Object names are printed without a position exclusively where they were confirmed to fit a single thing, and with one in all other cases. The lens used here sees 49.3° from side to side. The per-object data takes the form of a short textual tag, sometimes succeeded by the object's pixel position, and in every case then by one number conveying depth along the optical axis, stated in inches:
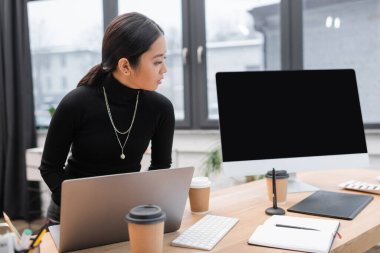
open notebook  39.7
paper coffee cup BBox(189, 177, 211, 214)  52.7
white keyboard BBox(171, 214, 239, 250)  41.4
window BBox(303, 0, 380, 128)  114.9
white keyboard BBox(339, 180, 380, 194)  62.4
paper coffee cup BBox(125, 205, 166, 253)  35.3
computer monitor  56.2
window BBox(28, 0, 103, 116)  152.4
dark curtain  144.9
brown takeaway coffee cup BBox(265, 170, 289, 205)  56.0
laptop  37.5
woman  55.7
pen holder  31.3
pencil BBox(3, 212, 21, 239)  33.6
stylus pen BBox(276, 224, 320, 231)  45.0
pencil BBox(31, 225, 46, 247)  31.6
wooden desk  41.3
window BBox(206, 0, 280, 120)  126.6
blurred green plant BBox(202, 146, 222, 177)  117.1
